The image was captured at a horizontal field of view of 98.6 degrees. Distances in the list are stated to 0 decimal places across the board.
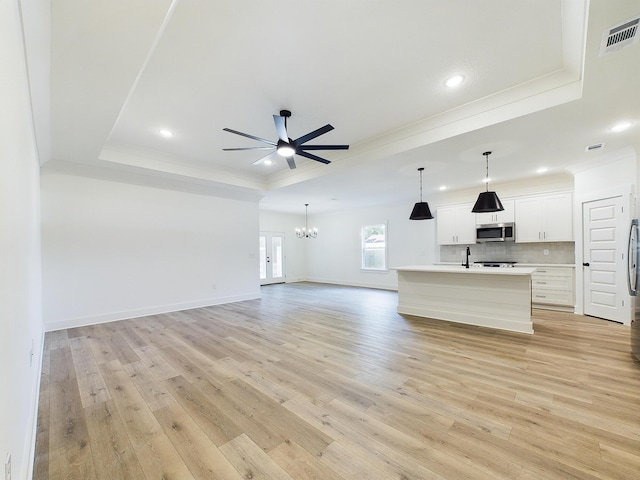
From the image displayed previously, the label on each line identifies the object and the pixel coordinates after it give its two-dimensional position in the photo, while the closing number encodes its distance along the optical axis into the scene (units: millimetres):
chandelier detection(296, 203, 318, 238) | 9992
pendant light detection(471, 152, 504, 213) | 4137
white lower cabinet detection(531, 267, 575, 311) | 5387
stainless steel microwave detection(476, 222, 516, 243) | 6137
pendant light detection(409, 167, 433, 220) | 4953
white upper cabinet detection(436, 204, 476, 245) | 6816
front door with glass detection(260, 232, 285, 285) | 9930
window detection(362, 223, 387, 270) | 9031
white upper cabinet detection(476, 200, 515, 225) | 6207
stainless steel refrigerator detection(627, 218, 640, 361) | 3051
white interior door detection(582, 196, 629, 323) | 4355
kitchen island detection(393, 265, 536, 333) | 4090
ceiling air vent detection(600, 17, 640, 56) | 1883
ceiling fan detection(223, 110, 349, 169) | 3052
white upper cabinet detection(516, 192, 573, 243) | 5562
